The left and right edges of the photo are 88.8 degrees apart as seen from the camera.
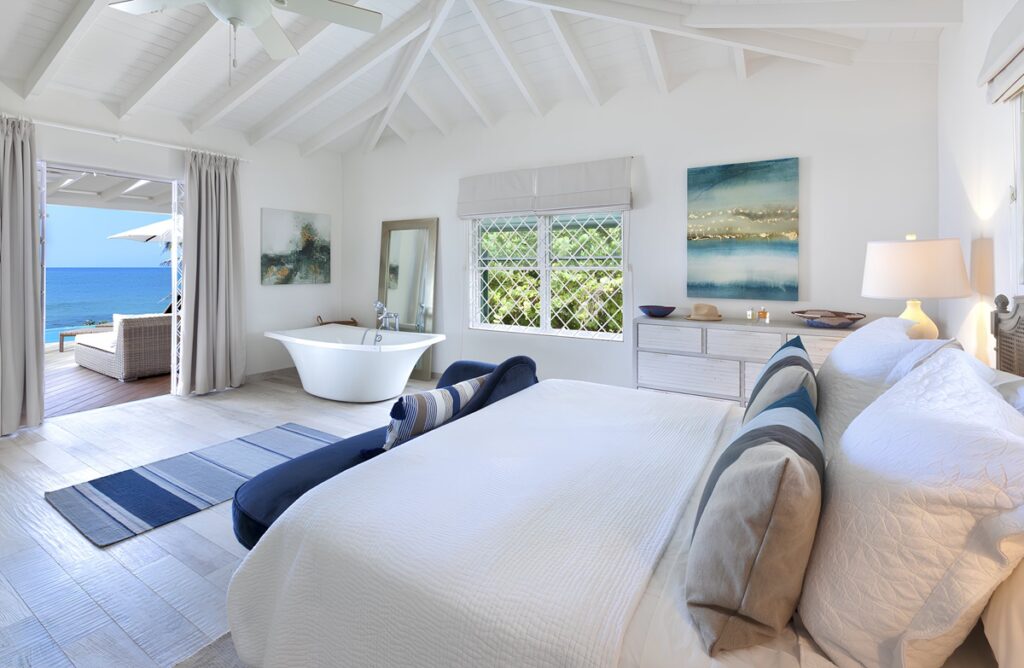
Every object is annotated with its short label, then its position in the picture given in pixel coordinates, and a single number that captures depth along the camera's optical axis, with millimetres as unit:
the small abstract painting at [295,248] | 5582
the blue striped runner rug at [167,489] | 2508
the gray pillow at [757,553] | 833
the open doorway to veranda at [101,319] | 5047
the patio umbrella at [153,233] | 7008
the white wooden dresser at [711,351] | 3400
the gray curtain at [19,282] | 3705
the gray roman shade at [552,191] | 4383
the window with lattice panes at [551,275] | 4645
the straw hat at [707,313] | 3857
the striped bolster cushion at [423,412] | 1907
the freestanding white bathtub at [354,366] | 4484
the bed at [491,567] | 880
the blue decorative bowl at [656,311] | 3975
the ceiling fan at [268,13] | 2412
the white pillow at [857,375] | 1386
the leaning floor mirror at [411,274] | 5590
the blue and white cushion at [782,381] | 1449
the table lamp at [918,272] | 2316
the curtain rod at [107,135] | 3988
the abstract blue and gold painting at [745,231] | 3777
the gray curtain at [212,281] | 4809
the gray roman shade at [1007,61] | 1750
